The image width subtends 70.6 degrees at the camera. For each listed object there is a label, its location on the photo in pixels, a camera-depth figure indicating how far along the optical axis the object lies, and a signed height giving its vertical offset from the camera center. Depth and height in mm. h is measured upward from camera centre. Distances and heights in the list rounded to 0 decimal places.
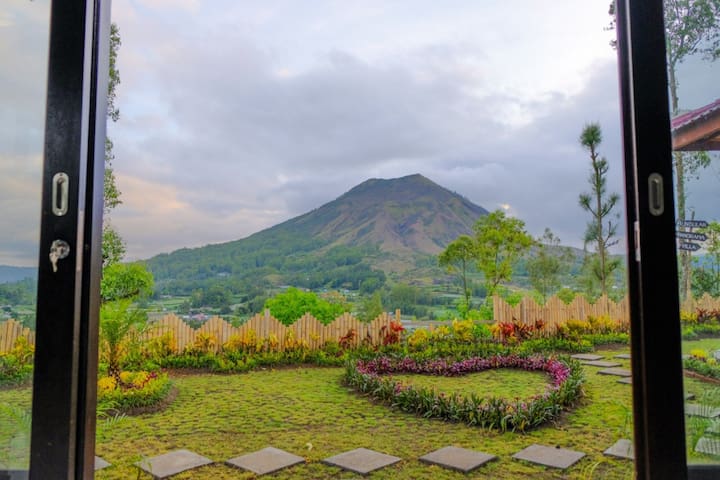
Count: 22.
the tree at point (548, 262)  9570 +278
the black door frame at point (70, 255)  1292 +60
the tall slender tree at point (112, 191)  5949 +1051
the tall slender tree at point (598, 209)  8625 +1173
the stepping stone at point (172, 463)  2562 -983
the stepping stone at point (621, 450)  2665 -947
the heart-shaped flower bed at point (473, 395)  3410 -930
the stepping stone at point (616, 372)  5039 -960
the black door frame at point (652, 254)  1326 +62
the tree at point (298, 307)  7344 -431
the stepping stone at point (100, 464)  2609 -972
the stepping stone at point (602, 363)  5512 -956
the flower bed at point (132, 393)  3875 -905
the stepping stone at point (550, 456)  2640 -968
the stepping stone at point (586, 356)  5996 -962
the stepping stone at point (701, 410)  1354 -360
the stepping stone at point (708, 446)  1354 -454
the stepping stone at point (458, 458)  2626 -976
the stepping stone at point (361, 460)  2632 -985
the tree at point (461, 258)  9508 +366
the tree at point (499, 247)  9328 +551
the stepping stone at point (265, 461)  2644 -989
